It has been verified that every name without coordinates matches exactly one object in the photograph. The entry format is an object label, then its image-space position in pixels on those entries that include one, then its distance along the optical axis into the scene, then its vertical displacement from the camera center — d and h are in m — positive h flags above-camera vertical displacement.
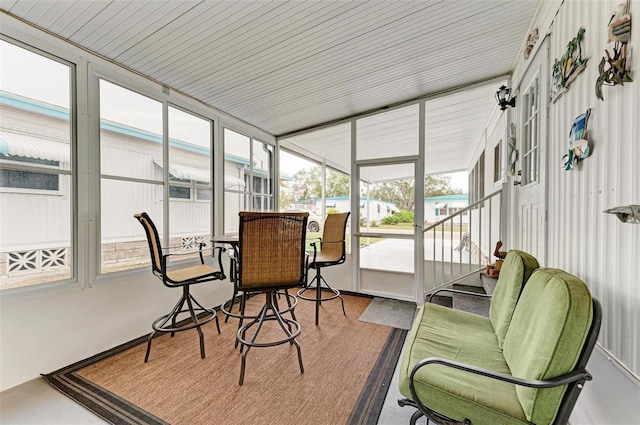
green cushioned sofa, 1.00 -0.69
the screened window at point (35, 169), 1.95 +0.31
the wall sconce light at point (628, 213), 0.91 -0.01
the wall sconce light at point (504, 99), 3.01 +1.26
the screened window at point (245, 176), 3.78 +0.53
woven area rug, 1.71 -1.26
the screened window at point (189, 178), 3.08 +0.39
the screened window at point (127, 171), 2.48 +0.39
